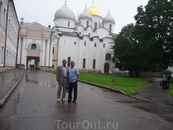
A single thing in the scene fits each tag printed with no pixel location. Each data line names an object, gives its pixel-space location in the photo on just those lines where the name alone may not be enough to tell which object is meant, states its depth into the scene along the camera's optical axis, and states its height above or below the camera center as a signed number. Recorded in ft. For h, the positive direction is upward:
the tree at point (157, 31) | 63.28 +16.59
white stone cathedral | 115.96 +22.66
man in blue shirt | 20.20 -1.87
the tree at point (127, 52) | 105.06 +11.40
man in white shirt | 20.20 -1.61
